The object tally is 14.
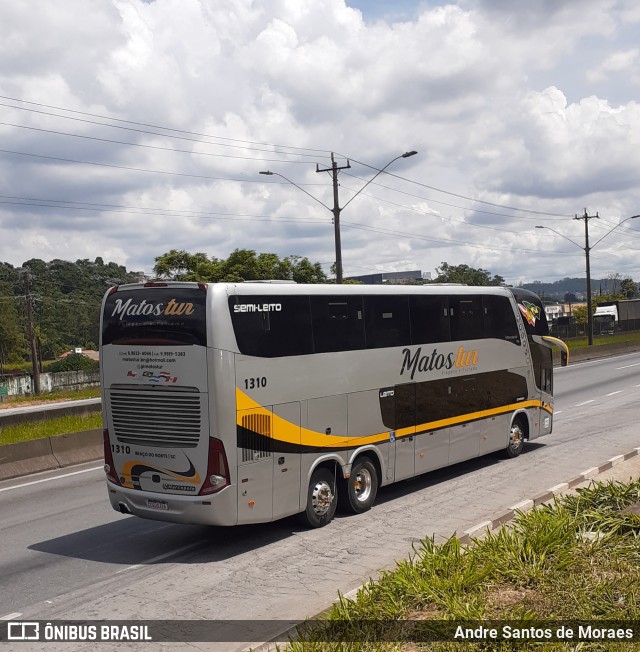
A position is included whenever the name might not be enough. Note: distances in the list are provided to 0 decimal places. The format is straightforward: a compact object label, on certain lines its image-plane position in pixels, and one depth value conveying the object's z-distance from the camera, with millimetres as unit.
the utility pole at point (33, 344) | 58469
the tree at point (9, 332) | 90000
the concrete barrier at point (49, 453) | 17906
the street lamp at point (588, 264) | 57031
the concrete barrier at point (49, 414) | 22438
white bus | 10703
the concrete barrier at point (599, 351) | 49719
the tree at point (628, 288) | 161875
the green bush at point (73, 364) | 71875
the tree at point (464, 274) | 114238
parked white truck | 81250
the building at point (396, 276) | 172500
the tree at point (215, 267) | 67812
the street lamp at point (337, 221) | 32094
